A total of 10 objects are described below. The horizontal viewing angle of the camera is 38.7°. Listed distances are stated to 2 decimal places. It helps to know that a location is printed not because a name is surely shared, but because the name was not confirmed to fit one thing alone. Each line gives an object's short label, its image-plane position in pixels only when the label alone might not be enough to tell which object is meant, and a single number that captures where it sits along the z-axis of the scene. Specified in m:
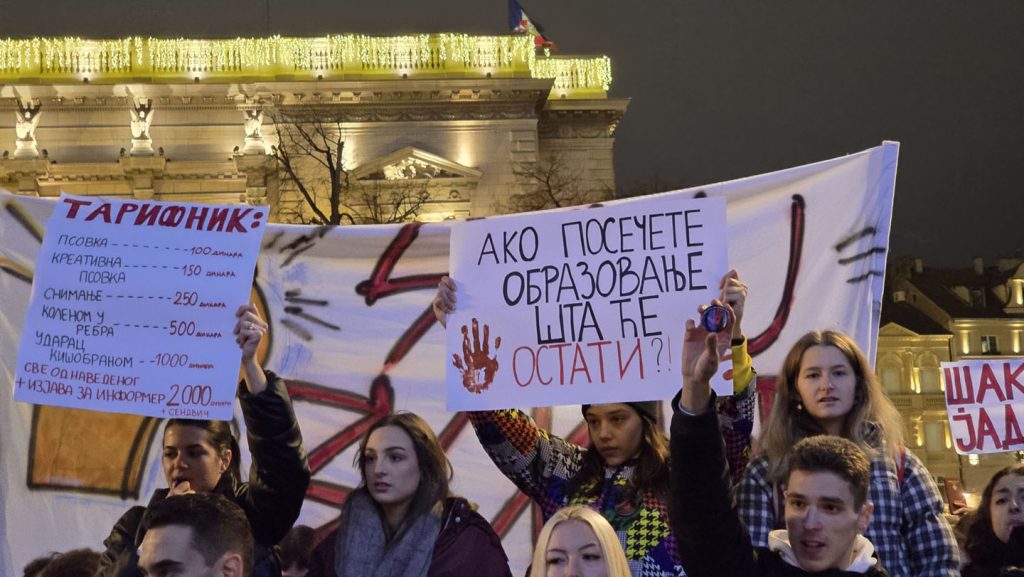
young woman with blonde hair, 3.31
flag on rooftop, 44.29
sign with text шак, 5.94
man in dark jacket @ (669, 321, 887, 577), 3.25
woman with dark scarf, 4.13
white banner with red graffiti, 5.65
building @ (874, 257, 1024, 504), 49.03
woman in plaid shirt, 3.96
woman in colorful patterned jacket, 4.06
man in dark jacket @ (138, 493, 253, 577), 3.29
